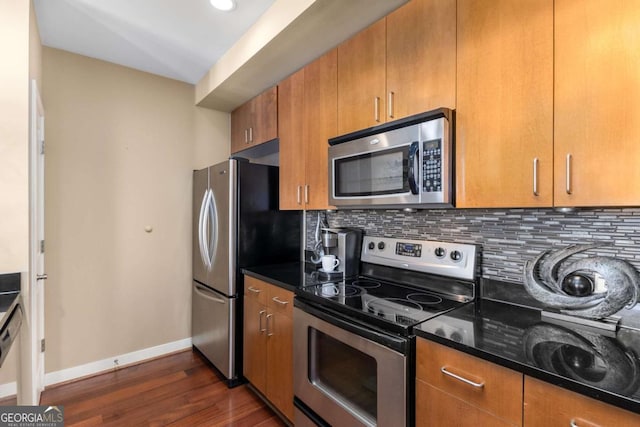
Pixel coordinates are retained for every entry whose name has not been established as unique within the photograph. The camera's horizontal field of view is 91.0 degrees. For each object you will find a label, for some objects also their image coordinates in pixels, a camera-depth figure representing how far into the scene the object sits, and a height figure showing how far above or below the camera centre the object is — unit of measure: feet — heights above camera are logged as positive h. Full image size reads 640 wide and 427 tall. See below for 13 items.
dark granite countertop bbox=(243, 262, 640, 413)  2.54 -1.37
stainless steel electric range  3.92 -1.62
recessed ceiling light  5.88 +3.93
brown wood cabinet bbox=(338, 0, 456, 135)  4.49 +2.36
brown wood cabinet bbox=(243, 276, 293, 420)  6.04 -2.73
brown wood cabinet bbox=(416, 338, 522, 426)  3.00 -1.86
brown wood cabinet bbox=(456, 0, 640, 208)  3.10 +1.23
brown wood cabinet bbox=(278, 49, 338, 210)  6.41 +1.78
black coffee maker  6.59 -0.76
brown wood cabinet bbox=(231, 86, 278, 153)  8.09 +2.59
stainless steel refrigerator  7.61 -0.76
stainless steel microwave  4.39 +0.76
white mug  6.66 -1.09
